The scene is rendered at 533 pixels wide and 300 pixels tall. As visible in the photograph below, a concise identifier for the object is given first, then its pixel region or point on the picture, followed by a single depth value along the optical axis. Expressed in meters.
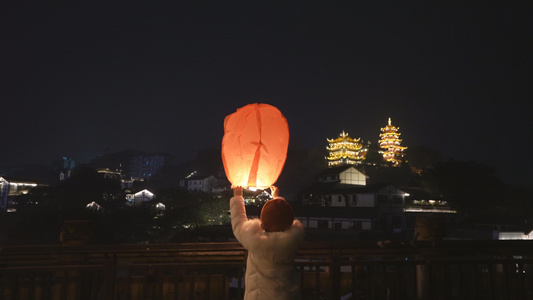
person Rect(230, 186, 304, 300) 2.68
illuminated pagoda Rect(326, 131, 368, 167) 57.00
